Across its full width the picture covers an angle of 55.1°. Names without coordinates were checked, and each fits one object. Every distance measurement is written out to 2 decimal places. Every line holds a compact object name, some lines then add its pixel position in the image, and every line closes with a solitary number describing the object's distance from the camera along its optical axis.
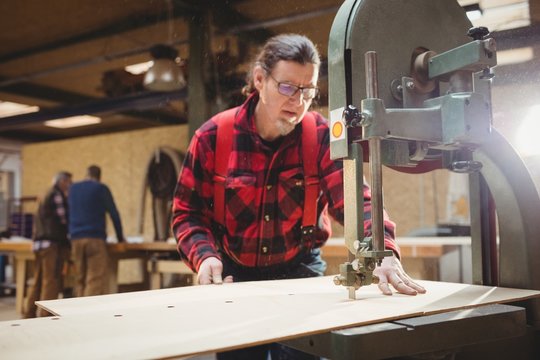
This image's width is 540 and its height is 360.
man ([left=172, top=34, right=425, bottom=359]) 1.42
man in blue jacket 4.45
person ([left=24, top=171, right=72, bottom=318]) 4.49
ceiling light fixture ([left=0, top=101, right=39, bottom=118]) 8.02
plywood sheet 0.61
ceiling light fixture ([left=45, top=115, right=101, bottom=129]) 8.73
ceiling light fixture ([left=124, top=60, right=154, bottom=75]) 5.50
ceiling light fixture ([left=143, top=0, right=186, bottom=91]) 3.82
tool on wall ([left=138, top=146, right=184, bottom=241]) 6.06
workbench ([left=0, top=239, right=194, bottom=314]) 4.25
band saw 0.78
